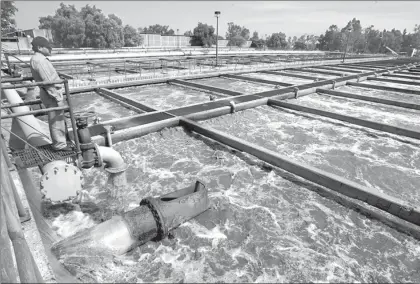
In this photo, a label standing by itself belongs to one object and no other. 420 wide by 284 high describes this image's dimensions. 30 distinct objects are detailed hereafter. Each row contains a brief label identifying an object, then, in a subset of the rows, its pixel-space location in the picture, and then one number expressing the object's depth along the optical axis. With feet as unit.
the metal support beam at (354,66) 86.57
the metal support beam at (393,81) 61.04
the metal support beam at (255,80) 51.60
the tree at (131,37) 185.55
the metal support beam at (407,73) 77.41
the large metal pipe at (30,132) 16.38
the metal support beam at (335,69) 79.66
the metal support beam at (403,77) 70.98
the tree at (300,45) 332.19
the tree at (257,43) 252.26
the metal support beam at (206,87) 42.46
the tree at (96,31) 167.43
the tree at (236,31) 360.50
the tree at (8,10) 122.93
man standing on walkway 13.98
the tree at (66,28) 169.99
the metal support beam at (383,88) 49.13
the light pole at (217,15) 64.50
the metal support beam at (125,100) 32.88
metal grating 13.41
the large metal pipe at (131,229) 11.60
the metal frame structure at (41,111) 12.36
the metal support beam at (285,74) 61.21
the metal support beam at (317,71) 70.74
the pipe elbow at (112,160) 14.99
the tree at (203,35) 202.90
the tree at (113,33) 168.71
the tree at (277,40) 298.76
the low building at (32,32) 83.36
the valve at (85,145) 14.30
